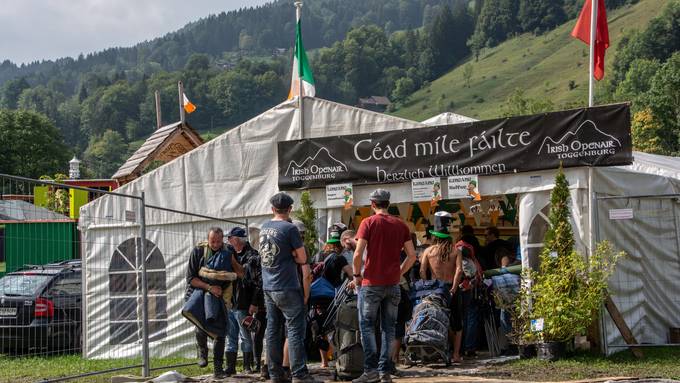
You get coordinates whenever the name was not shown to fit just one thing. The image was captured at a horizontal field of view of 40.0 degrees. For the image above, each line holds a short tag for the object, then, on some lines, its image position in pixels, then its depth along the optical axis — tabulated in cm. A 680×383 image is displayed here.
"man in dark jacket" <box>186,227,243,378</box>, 1068
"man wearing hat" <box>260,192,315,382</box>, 922
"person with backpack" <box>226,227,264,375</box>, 1069
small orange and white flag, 2544
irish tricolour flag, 1588
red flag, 1435
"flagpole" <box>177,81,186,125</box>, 2557
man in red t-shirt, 942
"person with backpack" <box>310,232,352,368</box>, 1094
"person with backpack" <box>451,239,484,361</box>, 1184
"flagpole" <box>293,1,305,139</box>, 1488
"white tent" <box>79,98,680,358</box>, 1288
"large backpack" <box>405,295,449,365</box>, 1115
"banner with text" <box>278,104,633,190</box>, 1220
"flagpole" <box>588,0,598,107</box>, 1370
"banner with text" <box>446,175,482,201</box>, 1309
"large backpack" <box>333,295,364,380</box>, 1020
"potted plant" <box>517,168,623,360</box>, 1148
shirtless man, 1170
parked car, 1054
